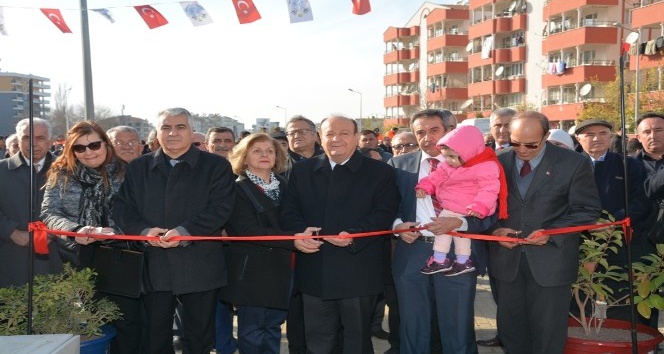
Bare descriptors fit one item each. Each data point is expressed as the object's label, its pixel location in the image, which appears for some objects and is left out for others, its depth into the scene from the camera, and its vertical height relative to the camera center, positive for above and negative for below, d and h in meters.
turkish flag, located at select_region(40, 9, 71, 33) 10.52 +2.78
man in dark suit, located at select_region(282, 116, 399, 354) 4.42 -0.40
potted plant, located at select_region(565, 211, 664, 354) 4.21 -0.96
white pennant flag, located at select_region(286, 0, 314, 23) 9.16 +2.48
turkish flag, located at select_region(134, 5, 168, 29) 9.98 +2.64
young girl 4.14 -0.10
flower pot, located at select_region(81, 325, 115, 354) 3.91 -1.13
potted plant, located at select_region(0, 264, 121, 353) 3.92 -0.90
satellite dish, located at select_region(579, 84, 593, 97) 42.46 +5.84
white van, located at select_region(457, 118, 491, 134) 25.19 +2.12
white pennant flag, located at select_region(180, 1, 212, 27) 9.91 +2.68
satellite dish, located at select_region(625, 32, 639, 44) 28.51 +6.62
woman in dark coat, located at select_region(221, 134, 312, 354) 4.64 -0.65
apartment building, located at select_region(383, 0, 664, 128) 43.22 +10.18
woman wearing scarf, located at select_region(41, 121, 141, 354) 4.59 -0.18
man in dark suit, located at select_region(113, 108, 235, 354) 4.41 -0.31
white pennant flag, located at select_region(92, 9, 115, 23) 10.82 +2.93
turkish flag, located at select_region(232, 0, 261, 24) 9.27 +2.53
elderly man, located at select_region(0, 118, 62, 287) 5.14 -0.33
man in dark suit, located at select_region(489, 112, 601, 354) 4.14 -0.35
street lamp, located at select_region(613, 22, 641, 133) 30.50 +4.79
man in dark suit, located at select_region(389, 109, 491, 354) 4.42 -0.78
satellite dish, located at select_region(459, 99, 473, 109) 58.16 +6.72
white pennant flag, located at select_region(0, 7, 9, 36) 9.87 +2.48
